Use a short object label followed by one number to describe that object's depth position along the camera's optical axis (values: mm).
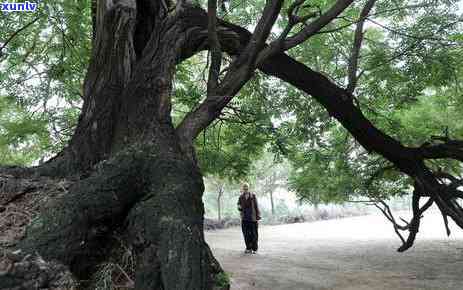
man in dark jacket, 9109
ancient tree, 2275
